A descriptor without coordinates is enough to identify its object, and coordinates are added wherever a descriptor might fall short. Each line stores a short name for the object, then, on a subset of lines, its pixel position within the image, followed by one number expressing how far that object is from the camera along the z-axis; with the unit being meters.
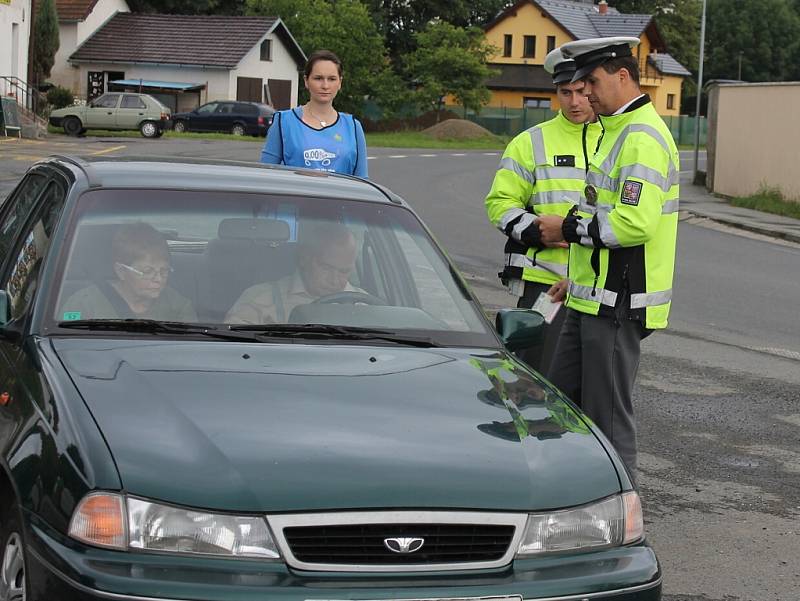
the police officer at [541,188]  6.21
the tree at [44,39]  51.91
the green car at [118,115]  47.75
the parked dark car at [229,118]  54.22
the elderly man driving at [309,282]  4.75
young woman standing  7.71
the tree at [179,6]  76.69
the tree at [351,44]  72.31
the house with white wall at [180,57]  63.28
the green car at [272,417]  3.44
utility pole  31.91
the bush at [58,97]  51.75
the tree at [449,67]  72.69
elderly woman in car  4.62
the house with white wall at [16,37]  44.44
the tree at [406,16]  85.88
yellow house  89.62
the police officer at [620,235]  5.49
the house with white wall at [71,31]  63.31
